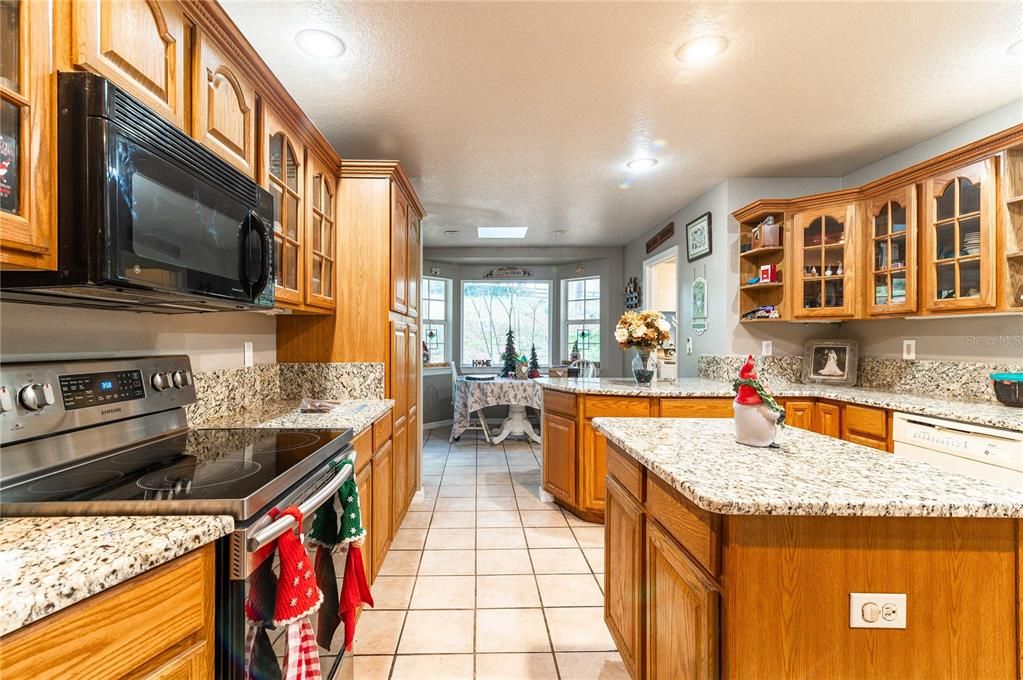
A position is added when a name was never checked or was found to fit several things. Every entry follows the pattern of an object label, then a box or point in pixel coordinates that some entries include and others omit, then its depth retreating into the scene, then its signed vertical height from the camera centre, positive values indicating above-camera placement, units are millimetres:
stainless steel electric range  923 -323
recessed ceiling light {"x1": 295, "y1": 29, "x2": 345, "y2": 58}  1875 +1246
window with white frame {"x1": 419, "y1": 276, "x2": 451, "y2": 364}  6254 +278
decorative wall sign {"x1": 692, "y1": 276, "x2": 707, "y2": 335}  3951 +272
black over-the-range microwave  936 +300
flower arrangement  3324 +49
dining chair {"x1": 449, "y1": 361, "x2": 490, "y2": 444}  5375 -925
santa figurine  1364 -227
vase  3426 -221
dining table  5215 -675
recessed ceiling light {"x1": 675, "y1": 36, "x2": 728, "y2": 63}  1911 +1235
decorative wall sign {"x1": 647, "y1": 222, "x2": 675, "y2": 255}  4562 +1045
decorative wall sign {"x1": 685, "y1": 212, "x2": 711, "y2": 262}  3836 +867
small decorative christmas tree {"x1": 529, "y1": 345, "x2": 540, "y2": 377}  5793 -347
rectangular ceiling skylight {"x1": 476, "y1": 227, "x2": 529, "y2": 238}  5262 +1242
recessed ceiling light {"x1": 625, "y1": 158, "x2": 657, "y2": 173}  3239 +1246
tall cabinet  2561 +294
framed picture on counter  3365 -194
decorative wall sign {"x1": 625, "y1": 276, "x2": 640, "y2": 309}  5587 +545
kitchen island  931 -503
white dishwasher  1985 -528
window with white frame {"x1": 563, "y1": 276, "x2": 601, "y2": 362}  6426 +302
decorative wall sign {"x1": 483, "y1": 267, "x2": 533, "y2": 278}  6516 +932
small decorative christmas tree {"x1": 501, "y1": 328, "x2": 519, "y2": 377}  5898 -301
